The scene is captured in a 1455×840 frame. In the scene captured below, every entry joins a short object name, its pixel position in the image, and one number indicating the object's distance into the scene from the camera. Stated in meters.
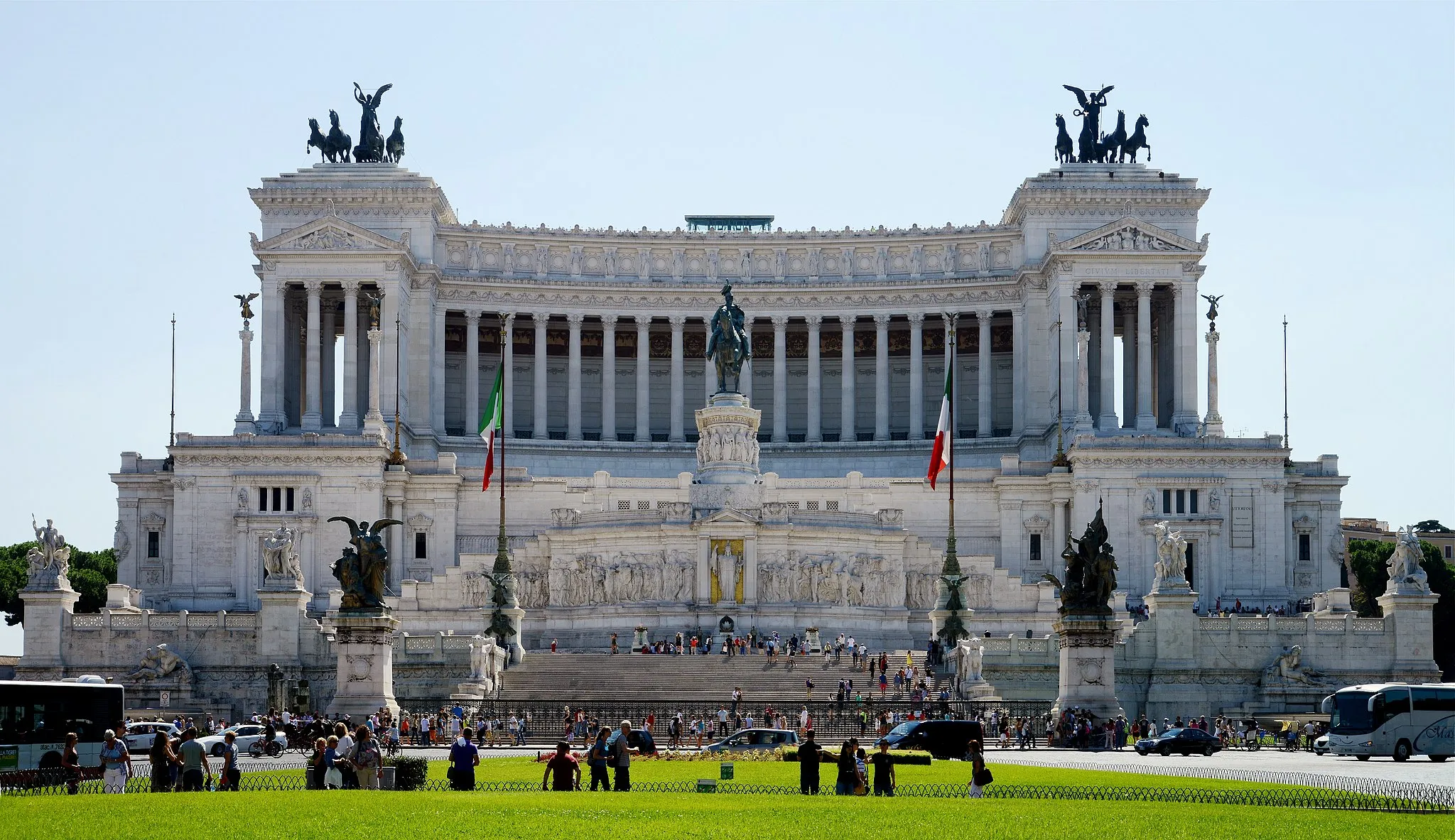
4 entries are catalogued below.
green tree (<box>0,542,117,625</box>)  119.94
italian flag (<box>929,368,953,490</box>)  92.56
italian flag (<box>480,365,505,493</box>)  92.38
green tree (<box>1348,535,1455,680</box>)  120.44
